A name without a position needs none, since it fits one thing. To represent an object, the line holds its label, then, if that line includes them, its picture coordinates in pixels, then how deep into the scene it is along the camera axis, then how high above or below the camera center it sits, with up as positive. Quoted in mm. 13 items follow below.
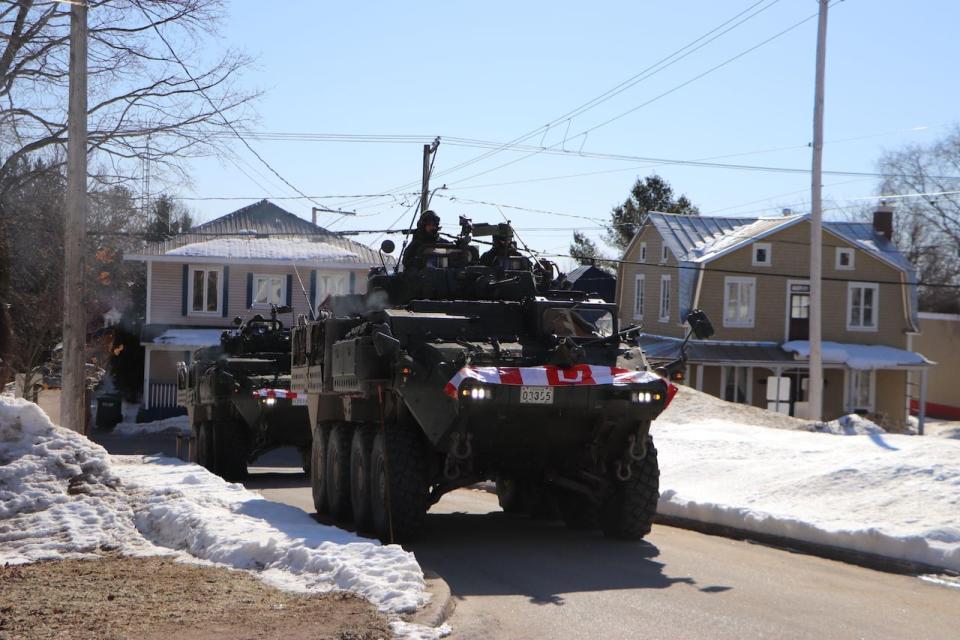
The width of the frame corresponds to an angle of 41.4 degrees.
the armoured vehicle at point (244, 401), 19297 -1677
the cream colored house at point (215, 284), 39594 +305
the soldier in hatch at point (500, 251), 14039 +550
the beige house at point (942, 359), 53250 -1931
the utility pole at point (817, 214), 27641 +2102
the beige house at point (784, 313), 41812 -129
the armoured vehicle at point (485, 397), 10906 -841
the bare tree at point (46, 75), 21844 +3683
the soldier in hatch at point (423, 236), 13898 +693
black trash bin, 40062 -3825
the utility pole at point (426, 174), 35094 +3531
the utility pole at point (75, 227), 18219 +877
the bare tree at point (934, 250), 64188 +3292
